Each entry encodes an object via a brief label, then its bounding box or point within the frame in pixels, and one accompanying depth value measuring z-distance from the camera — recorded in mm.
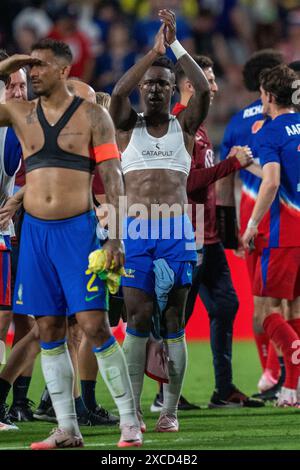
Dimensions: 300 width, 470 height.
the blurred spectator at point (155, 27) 33594
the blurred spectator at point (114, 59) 33281
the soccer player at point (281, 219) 18062
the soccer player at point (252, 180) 19969
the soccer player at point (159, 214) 15312
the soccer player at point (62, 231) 13422
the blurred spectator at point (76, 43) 33844
